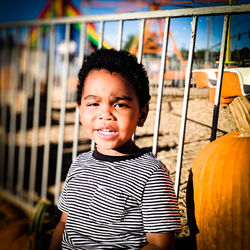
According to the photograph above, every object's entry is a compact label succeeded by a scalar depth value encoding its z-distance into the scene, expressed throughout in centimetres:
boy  90
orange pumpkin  87
